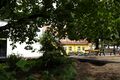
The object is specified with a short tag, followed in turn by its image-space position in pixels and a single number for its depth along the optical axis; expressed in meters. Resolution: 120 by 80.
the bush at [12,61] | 8.20
